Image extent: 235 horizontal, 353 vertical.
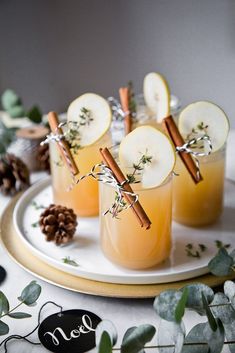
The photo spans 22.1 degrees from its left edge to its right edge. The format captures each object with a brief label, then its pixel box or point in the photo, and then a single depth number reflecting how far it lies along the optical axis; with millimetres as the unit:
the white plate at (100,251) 838
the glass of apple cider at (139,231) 838
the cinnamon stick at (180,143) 903
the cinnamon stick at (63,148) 952
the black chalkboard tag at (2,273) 888
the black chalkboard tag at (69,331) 741
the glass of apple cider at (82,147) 976
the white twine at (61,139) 952
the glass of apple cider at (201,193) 958
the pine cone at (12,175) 1130
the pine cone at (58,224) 924
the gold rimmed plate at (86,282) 816
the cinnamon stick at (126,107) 1070
